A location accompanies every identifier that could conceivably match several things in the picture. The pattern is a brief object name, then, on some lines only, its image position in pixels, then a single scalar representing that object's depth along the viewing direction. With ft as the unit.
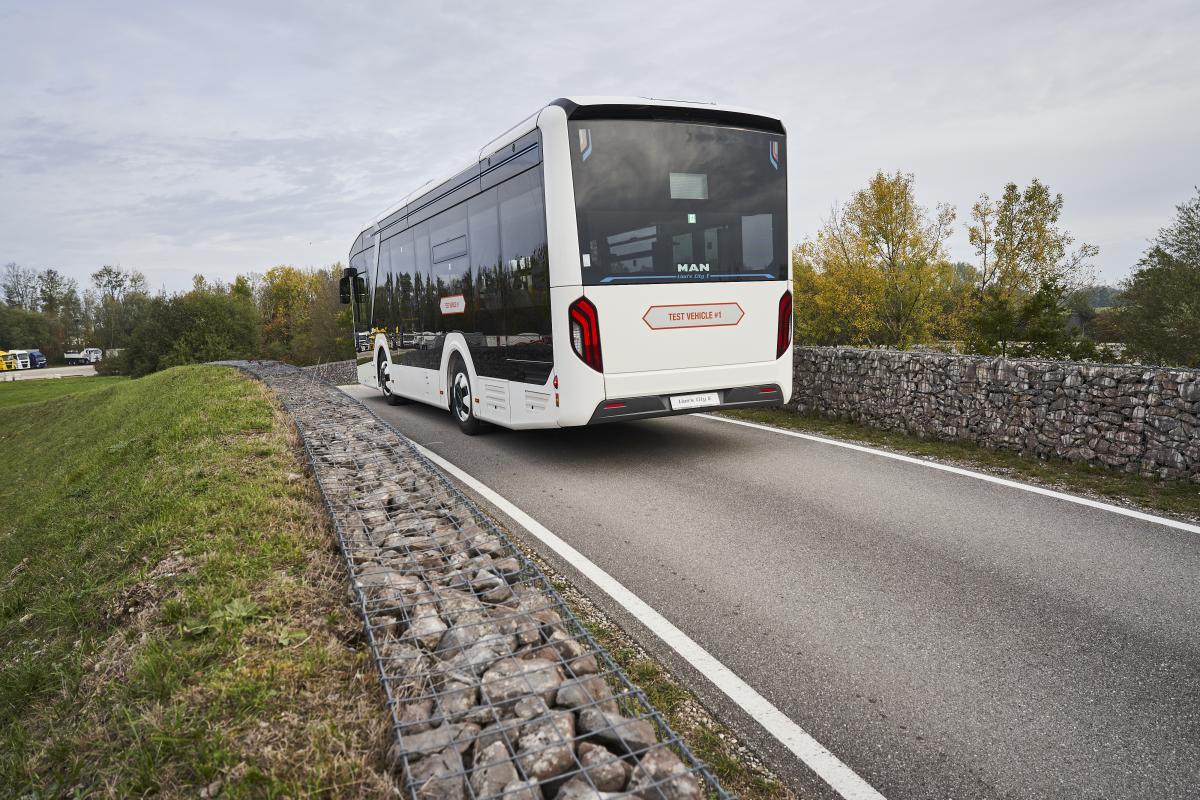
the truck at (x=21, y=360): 244.42
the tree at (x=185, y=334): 154.81
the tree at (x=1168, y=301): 100.48
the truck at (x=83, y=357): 267.39
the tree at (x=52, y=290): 298.35
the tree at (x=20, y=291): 299.58
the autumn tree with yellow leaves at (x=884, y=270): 128.77
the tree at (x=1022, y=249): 124.16
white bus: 22.45
